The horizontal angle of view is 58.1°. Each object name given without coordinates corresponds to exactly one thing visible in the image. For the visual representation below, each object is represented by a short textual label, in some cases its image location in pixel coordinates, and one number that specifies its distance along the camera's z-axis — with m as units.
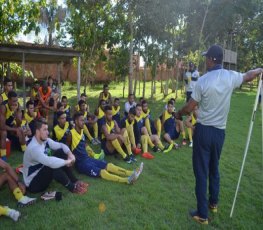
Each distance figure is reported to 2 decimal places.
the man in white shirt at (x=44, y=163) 3.55
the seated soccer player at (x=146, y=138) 5.89
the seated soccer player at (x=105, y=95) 8.08
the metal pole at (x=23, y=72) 7.34
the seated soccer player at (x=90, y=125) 6.41
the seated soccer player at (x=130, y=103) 7.50
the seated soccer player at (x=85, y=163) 4.49
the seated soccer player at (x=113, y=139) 5.33
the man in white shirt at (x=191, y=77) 9.23
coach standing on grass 3.10
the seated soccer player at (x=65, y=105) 6.87
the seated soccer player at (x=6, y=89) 5.93
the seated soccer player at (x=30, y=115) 5.89
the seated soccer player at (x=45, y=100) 7.13
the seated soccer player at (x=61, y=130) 4.95
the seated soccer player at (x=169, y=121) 6.79
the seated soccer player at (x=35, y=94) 7.28
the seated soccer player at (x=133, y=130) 5.78
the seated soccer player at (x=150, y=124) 6.45
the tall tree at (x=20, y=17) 7.45
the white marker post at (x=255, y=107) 3.34
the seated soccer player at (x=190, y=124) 6.70
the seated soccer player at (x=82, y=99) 6.75
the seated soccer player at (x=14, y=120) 5.44
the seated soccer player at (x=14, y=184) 3.53
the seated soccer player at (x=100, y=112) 6.54
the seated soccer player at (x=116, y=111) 7.03
